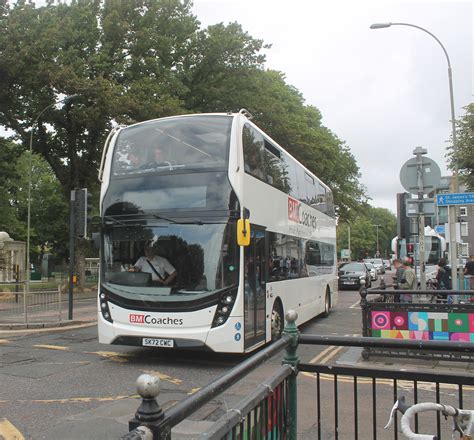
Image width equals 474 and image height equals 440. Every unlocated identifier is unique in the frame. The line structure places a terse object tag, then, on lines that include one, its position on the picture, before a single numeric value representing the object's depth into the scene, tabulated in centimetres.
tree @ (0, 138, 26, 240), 2717
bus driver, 807
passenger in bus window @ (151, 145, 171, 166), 843
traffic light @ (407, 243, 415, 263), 2186
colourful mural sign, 779
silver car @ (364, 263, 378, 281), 3838
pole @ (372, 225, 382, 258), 10682
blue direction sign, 971
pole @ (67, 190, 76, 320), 1347
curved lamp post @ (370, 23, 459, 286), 996
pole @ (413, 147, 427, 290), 955
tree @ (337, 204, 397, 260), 9575
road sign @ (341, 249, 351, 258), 6466
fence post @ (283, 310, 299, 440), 312
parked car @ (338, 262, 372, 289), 3009
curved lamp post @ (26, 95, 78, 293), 2157
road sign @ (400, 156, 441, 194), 949
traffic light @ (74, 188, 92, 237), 1352
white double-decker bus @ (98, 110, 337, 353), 786
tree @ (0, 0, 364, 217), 2128
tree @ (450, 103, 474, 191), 2205
